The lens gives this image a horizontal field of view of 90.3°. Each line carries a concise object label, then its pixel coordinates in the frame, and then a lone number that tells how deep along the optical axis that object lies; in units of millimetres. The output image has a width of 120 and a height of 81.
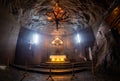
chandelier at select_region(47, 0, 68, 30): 6319
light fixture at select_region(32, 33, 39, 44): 9697
